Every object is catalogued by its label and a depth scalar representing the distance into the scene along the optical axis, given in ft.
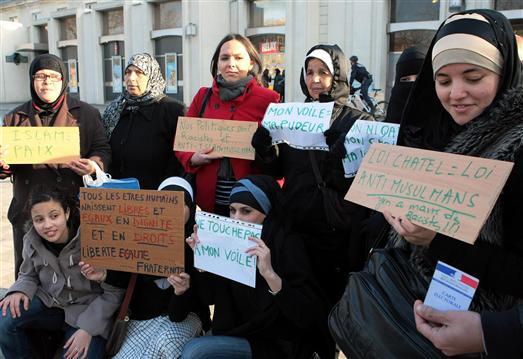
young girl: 8.70
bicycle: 37.70
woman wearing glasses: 10.39
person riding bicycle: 44.60
